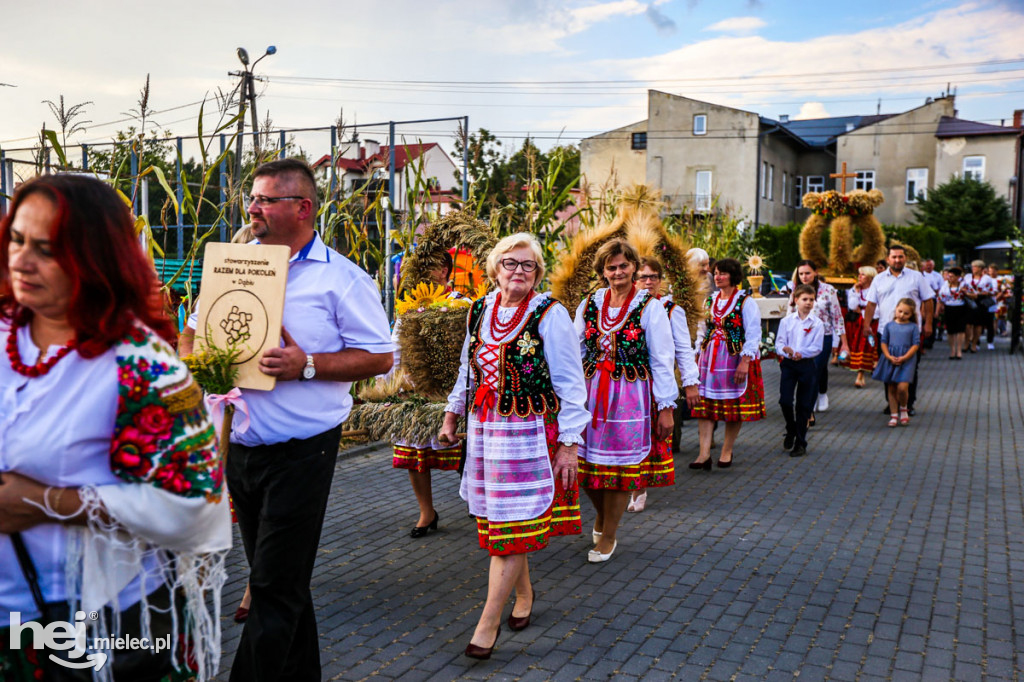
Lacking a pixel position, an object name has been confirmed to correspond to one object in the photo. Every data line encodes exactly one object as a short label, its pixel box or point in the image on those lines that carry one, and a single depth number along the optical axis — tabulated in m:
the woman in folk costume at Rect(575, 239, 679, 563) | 5.40
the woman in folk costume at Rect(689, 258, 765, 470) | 8.39
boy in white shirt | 9.05
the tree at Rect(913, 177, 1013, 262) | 43.62
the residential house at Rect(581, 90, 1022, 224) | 42.22
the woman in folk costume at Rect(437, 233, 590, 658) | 4.06
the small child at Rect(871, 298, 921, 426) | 10.71
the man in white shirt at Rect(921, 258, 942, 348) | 17.39
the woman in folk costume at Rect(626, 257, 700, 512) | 6.18
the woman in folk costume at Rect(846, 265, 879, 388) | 13.88
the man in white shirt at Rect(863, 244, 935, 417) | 11.62
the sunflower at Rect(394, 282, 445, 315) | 5.61
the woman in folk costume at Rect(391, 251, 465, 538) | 5.79
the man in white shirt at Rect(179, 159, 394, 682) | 3.10
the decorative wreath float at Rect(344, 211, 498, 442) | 5.52
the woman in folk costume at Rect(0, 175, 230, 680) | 1.86
